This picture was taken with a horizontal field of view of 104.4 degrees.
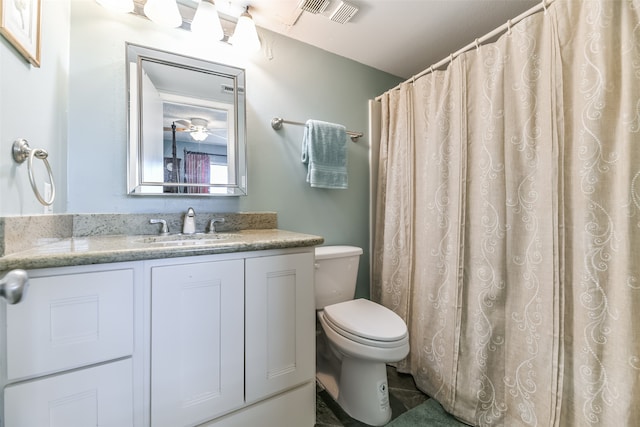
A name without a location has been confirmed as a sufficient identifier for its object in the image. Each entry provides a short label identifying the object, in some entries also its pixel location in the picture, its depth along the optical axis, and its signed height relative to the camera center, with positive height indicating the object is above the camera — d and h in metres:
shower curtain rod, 1.02 +0.85
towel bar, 1.53 +0.57
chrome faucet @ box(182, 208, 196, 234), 1.26 -0.05
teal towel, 1.57 +0.39
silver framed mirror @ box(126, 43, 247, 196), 1.20 +0.46
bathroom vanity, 0.67 -0.39
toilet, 1.13 -0.59
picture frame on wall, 0.68 +0.56
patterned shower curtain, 0.83 -0.06
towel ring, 0.75 +0.19
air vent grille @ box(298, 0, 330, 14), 1.27 +1.08
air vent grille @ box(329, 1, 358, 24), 1.29 +1.08
